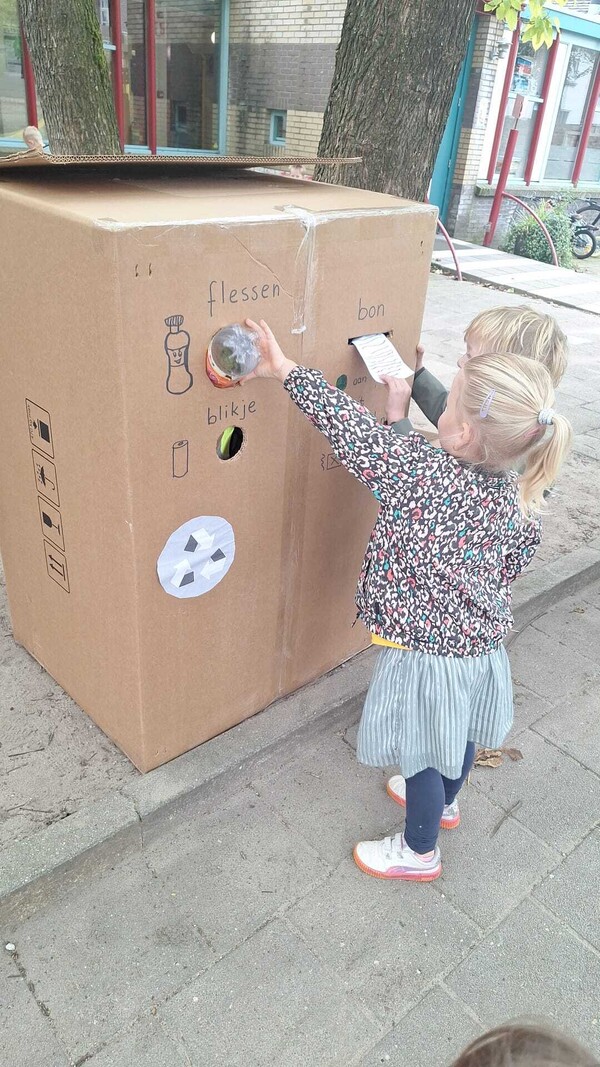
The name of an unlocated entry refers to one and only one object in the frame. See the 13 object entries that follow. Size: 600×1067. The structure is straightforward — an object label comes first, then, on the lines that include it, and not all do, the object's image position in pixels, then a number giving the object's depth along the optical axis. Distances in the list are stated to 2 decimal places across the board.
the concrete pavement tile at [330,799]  2.12
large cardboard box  1.55
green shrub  11.66
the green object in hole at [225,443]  1.81
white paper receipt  1.99
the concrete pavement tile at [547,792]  2.22
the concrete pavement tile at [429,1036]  1.62
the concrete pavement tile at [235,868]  1.87
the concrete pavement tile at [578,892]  1.95
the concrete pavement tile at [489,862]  1.98
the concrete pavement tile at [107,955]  1.64
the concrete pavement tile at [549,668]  2.80
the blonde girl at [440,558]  1.56
